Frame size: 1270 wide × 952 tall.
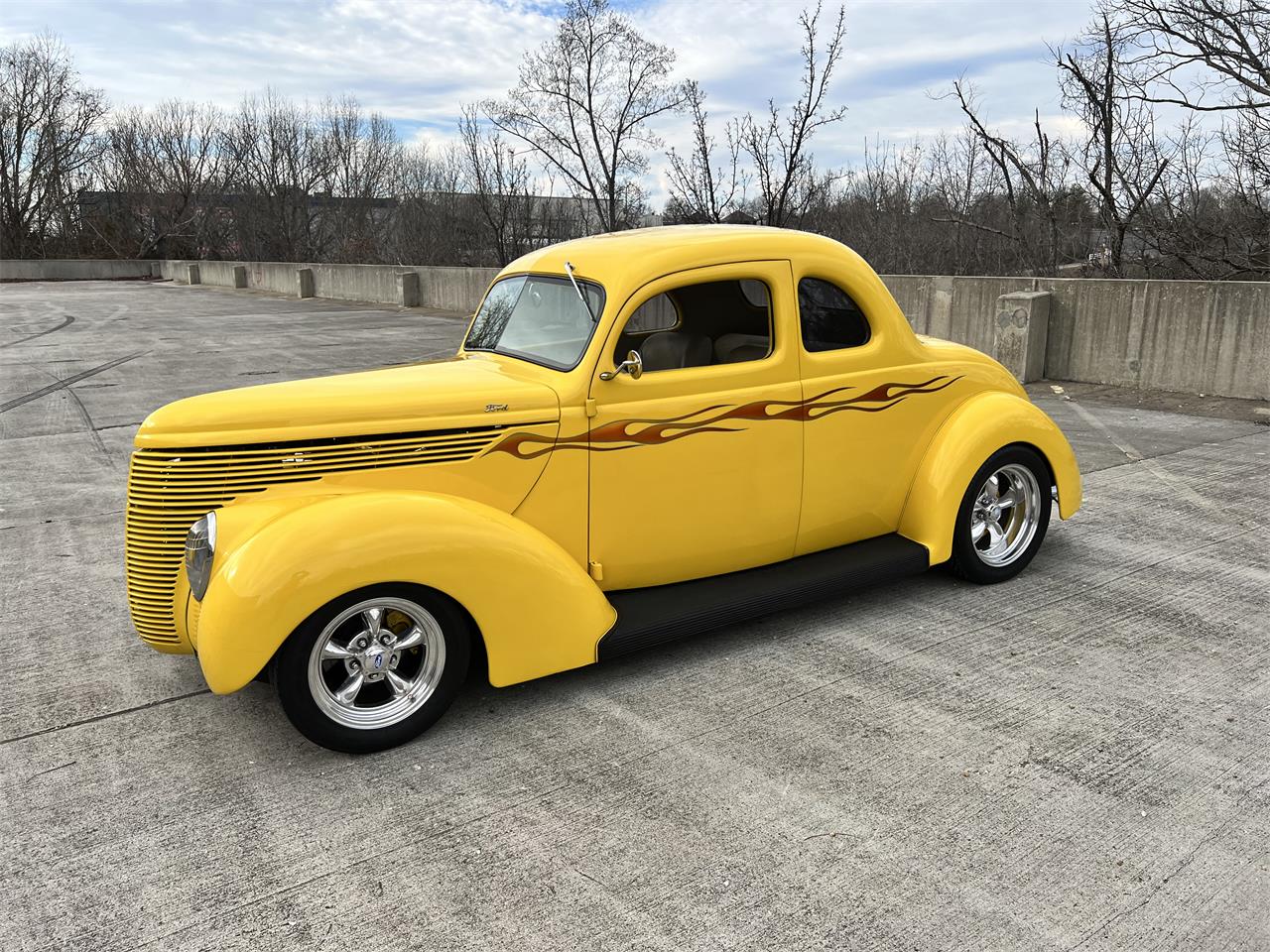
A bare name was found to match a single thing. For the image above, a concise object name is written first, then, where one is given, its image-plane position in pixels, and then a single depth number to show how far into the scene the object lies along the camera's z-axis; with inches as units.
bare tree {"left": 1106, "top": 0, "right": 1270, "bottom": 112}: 501.4
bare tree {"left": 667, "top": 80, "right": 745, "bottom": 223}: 825.5
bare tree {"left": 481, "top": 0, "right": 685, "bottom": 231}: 1022.4
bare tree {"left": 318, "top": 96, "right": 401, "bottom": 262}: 1903.3
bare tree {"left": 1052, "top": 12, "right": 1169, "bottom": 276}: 561.3
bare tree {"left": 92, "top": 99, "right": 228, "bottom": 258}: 2188.7
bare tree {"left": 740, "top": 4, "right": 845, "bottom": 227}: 694.5
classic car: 129.3
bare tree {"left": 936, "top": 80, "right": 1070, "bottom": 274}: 657.0
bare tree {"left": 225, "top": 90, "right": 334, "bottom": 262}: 2000.5
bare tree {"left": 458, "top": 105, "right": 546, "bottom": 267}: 1237.7
